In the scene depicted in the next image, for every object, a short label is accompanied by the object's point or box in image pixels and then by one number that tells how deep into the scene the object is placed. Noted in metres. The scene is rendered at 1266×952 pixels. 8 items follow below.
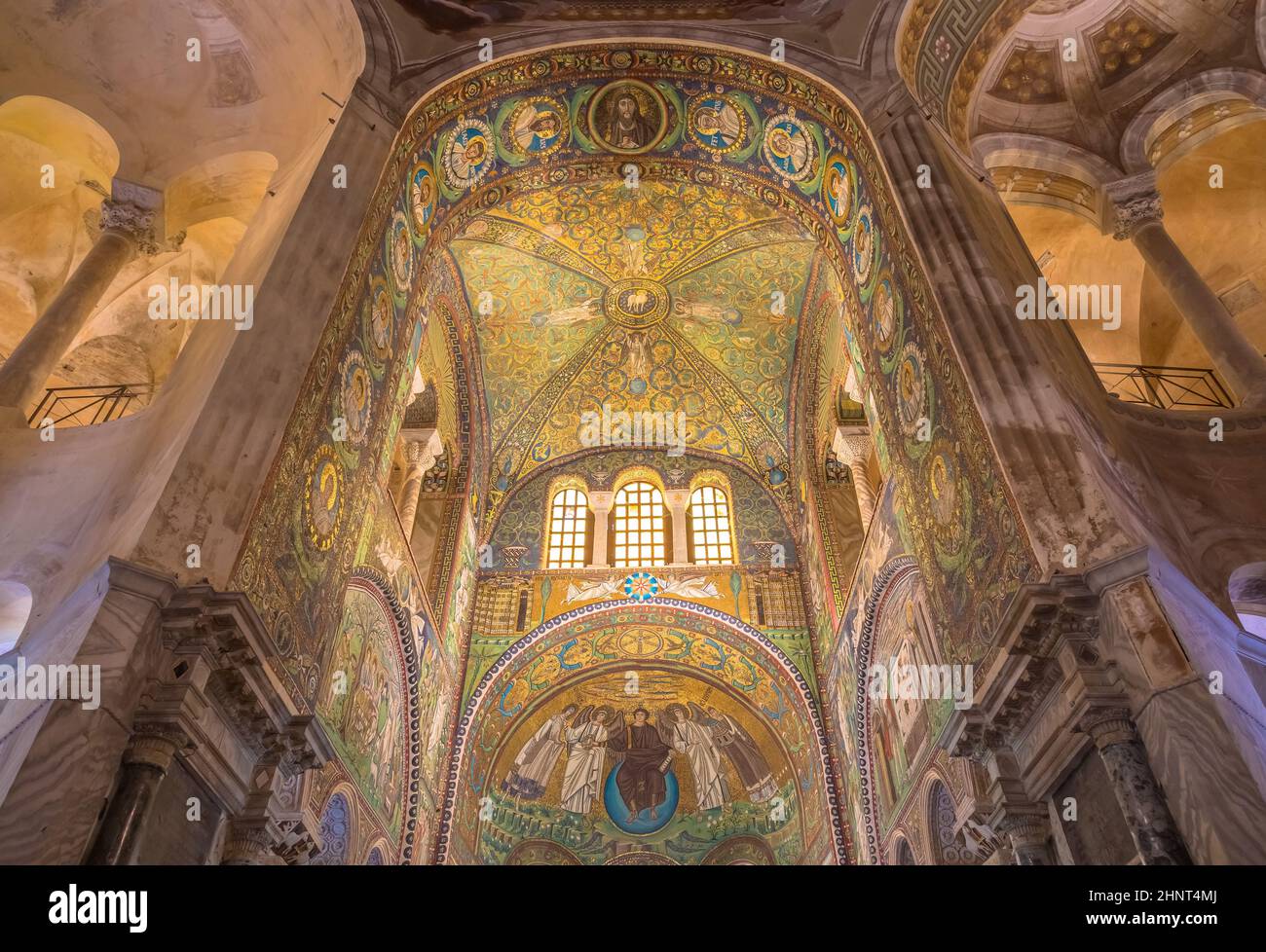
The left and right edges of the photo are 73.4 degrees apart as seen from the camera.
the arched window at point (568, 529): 14.90
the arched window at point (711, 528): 14.82
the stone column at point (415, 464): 12.69
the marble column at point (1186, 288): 7.71
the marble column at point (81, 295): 7.47
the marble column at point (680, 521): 14.64
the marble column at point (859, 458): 12.34
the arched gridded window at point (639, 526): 14.82
